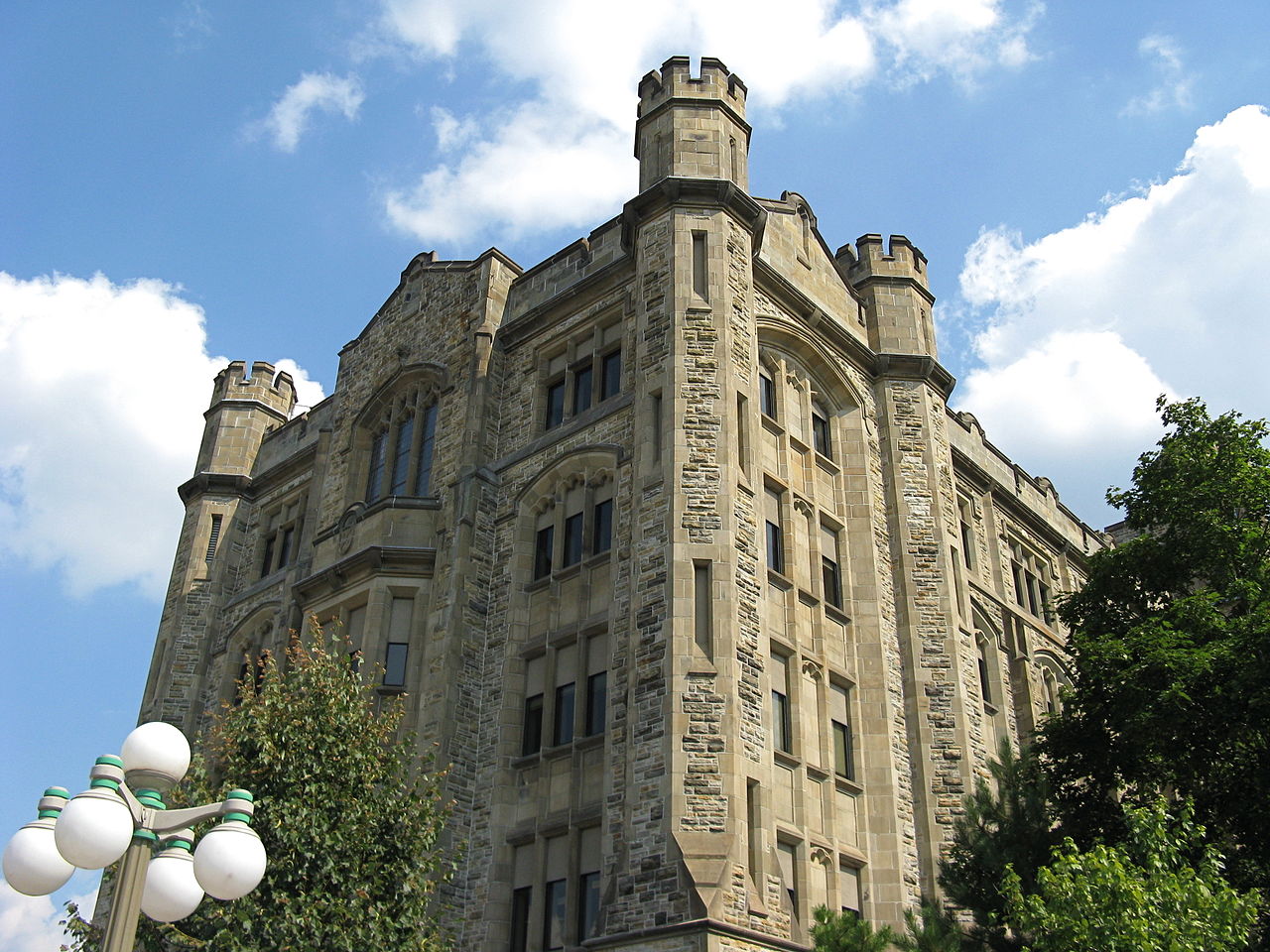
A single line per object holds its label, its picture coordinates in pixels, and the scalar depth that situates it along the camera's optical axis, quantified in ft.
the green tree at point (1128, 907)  47.16
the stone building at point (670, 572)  60.23
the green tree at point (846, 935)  48.70
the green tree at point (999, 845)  54.49
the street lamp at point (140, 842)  24.50
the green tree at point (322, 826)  49.19
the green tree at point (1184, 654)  60.29
